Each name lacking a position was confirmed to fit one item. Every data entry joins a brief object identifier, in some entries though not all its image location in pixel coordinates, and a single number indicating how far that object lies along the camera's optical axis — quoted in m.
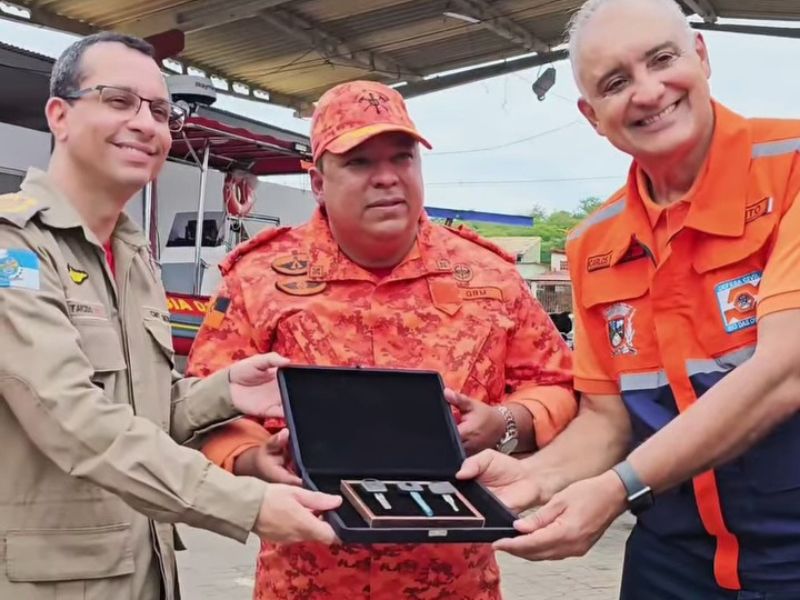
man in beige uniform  1.66
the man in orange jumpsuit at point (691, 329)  1.70
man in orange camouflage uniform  2.07
